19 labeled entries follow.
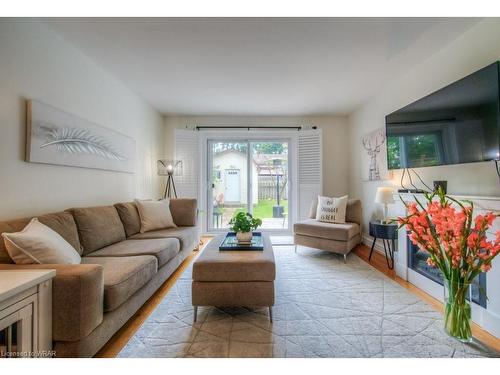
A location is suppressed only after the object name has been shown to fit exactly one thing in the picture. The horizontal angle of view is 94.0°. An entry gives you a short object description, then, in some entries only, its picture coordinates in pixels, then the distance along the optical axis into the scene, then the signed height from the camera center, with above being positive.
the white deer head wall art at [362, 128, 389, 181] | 3.38 +0.55
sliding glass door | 4.73 +0.25
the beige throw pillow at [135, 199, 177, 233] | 2.95 -0.32
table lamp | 2.94 -0.05
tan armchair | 3.11 -0.58
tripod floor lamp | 4.20 +0.38
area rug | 1.43 -0.97
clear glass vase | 1.43 -0.75
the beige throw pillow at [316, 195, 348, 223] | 3.53 -0.29
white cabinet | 0.97 -0.55
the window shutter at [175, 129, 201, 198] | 4.48 +0.53
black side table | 2.73 -0.48
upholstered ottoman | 1.74 -0.69
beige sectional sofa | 1.19 -0.54
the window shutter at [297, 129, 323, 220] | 4.44 +0.43
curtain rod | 4.54 +1.25
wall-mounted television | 1.62 +0.56
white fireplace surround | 1.57 -0.71
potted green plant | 2.21 -0.34
